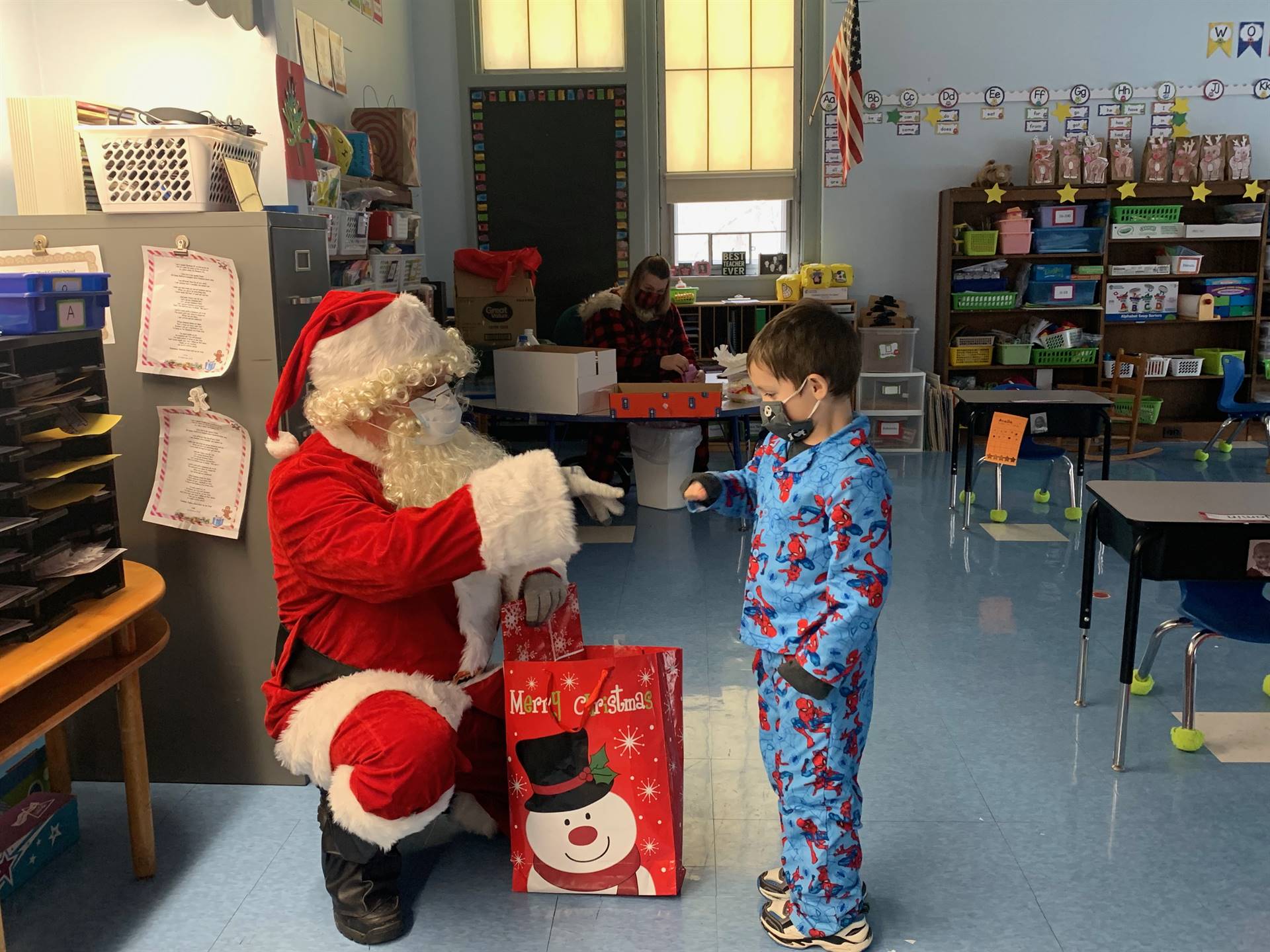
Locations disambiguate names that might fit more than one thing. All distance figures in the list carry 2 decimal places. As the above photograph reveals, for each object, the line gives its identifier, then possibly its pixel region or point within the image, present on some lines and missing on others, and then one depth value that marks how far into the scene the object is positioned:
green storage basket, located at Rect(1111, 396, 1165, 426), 7.13
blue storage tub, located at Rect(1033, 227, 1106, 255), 7.30
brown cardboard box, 6.10
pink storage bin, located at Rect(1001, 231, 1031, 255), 7.26
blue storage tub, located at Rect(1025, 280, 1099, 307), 7.35
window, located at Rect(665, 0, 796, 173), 7.57
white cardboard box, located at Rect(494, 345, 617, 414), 4.88
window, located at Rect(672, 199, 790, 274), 7.93
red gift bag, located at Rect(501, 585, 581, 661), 2.36
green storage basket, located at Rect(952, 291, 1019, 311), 7.38
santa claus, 2.04
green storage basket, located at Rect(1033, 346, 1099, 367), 7.45
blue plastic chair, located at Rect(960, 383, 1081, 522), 5.31
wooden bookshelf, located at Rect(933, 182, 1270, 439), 7.30
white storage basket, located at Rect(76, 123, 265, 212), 2.56
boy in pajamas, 1.88
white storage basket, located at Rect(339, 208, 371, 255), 5.05
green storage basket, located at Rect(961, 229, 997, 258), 7.25
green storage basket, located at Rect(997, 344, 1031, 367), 7.39
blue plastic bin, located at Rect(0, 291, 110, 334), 2.04
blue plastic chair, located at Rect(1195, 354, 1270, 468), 6.53
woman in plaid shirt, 5.50
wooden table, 1.91
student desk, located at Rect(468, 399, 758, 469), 4.91
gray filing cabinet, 2.57
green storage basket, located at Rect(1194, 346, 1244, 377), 7.42
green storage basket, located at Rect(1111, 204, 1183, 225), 7.26
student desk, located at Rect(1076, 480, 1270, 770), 2.61
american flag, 5.34
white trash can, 5.54
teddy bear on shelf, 7.21
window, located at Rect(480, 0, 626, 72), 7.53
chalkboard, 7.58
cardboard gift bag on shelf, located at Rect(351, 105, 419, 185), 5.98
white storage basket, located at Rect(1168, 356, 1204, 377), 7.40
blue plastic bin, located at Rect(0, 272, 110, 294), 2.04
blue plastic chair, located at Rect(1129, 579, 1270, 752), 2.79
